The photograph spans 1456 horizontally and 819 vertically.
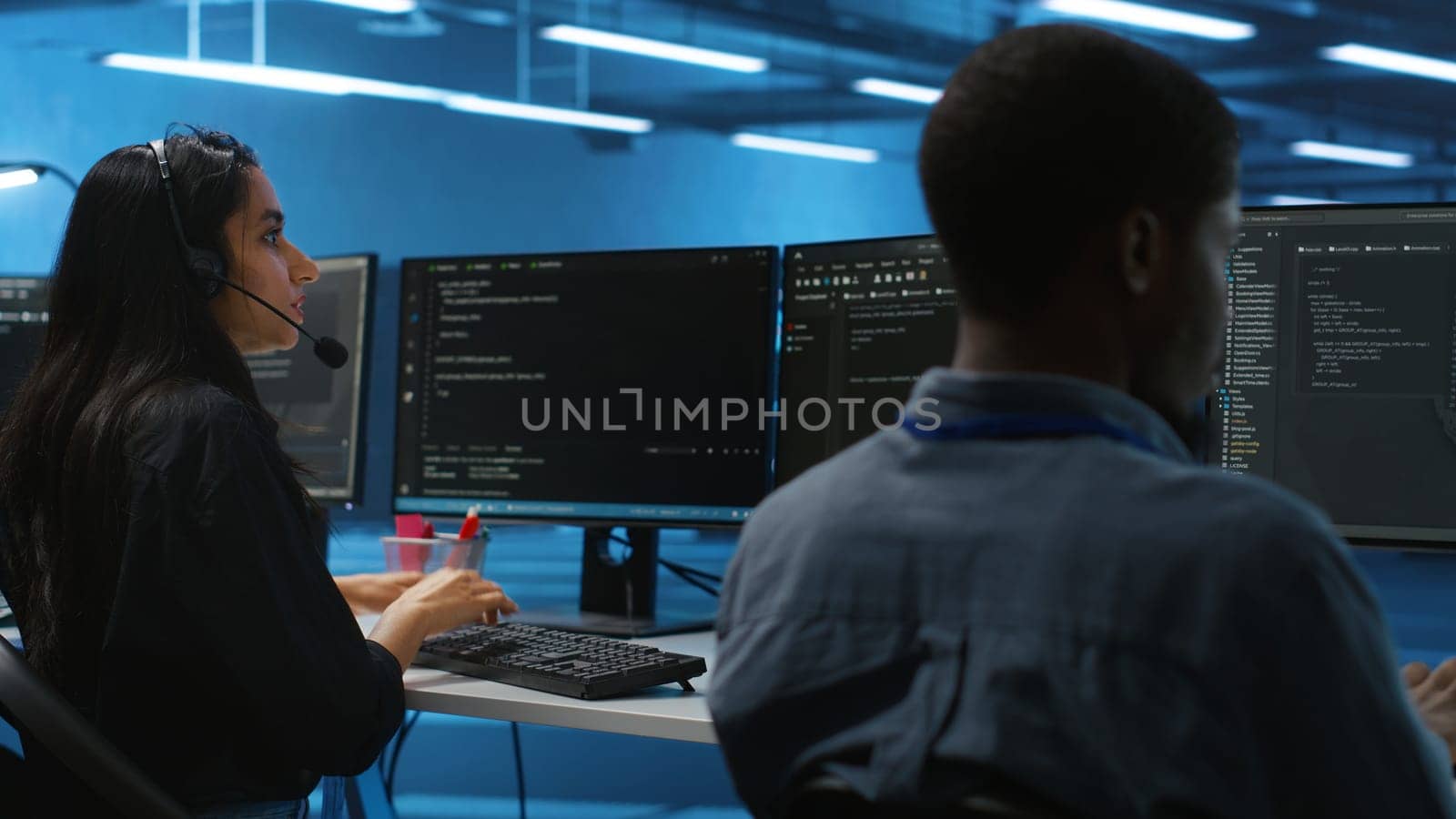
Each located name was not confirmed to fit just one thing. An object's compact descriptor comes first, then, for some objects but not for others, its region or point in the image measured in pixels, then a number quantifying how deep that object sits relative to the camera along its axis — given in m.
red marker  4.48
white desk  3.60
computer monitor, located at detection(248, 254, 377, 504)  5.14
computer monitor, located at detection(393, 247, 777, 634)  4.40
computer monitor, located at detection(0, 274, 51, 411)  5.42
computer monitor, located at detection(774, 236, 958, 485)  4.23
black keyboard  3.73
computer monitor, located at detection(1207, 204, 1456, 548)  3.92
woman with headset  3.42
